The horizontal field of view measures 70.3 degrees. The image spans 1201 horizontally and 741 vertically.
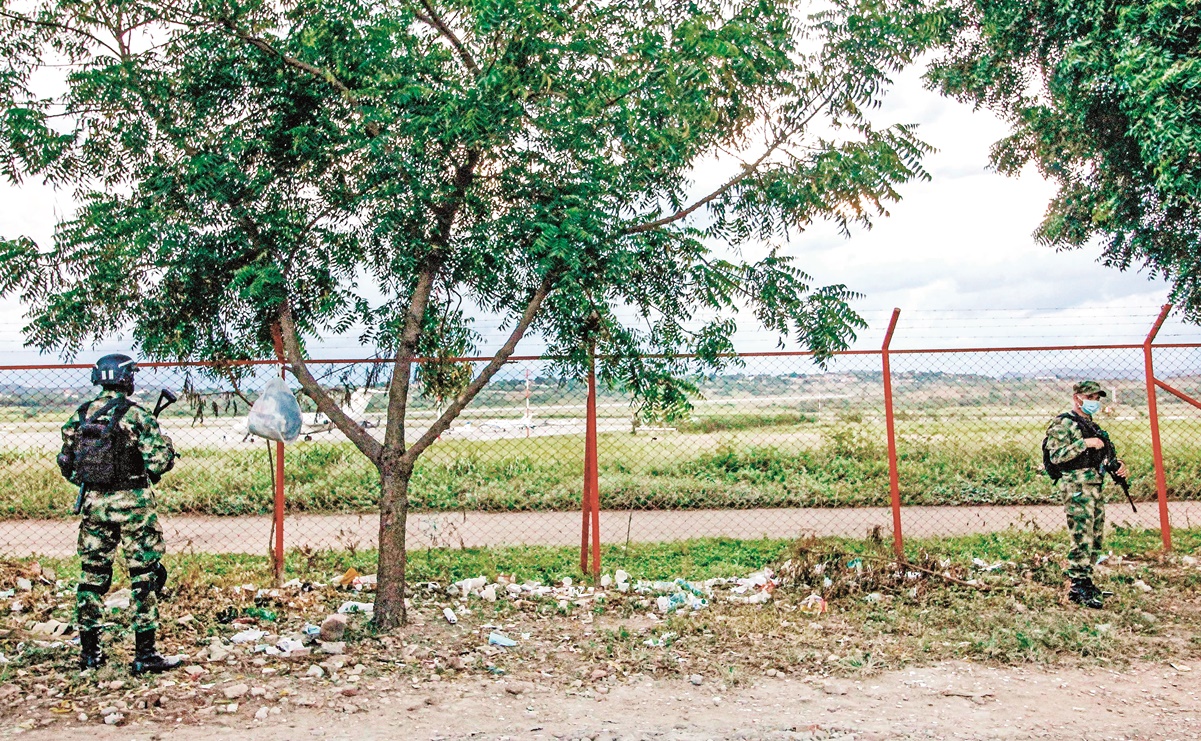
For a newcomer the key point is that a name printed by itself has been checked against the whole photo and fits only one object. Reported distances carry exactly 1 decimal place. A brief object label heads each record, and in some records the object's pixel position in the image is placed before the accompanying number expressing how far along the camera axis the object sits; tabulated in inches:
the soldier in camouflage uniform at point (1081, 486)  240.2
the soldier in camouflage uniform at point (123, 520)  195.2
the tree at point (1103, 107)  353.1
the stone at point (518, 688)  183.6
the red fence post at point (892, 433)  279.9
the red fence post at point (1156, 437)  299.9
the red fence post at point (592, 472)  266.4
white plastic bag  235.0
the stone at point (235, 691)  179.6
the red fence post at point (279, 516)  265.0
